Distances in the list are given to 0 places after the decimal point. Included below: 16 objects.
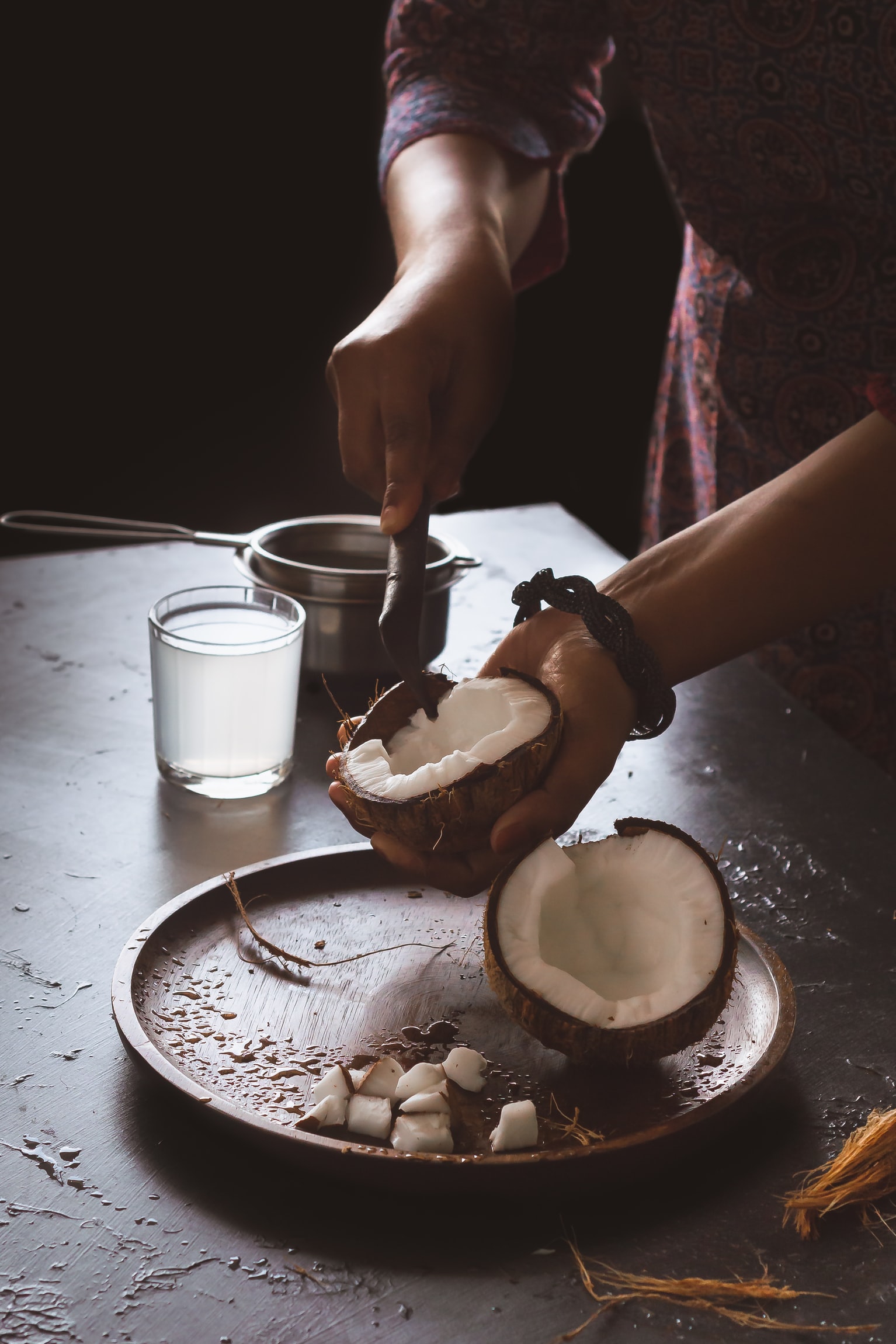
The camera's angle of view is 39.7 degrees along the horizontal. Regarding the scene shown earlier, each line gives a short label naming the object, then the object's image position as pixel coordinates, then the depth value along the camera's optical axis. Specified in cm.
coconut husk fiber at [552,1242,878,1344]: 82
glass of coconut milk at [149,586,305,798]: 141
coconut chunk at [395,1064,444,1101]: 96
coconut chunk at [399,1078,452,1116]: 93
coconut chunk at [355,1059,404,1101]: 97
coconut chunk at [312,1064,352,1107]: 95
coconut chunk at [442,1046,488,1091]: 99
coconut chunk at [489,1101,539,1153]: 91
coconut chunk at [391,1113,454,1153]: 91
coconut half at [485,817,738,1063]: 98
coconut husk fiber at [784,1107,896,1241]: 89
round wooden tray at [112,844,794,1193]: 88
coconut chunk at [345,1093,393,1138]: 93
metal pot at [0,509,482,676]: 160
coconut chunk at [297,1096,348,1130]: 92
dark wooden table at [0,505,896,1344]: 82
